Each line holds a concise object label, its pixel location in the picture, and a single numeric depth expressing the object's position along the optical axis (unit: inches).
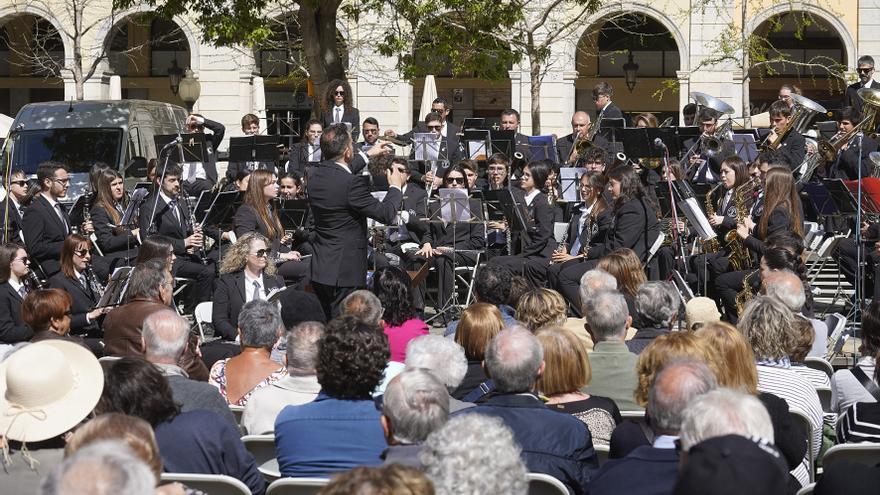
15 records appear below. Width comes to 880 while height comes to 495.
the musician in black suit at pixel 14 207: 527.2
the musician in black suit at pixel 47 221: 477.1
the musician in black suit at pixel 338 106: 596.7
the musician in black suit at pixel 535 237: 513.7
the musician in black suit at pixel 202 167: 632.4
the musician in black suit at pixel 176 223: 527.5
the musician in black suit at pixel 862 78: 603.0
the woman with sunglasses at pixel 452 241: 534.7
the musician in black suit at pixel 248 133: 654.5
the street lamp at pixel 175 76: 1186.0
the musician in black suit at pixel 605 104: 606.9
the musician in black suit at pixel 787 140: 561.1
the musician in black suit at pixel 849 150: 546.0
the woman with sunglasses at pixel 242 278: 418.3
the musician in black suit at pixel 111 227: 522.9
